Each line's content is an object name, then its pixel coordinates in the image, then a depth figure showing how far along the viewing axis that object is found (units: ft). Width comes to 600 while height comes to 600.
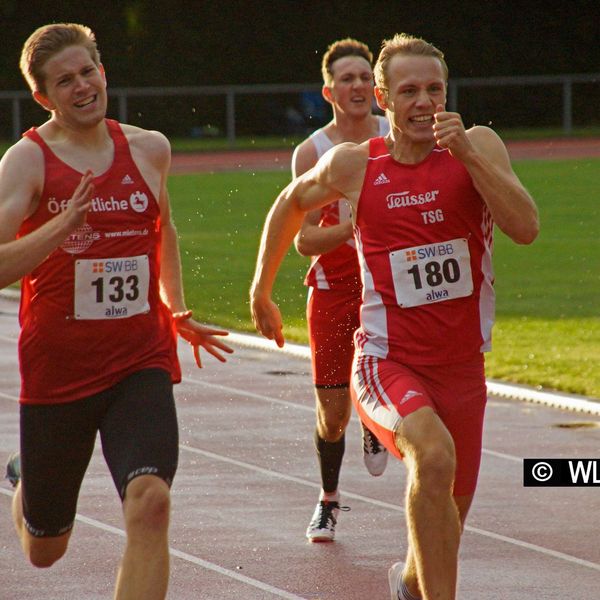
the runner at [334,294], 48.29
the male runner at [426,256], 35.55
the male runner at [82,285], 34.73
